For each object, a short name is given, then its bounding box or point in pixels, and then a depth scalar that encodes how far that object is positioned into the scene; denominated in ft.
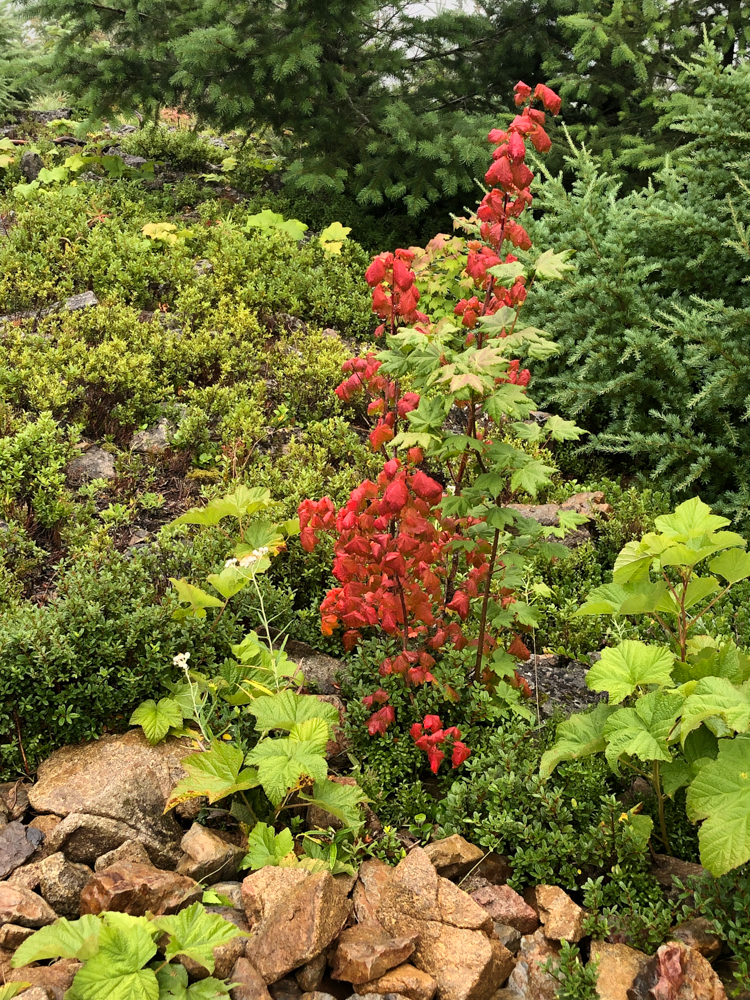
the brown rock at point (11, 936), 6.70
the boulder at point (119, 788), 8.14
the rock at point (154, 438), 14.47
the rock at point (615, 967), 6.61
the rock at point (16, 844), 7.80
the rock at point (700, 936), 6.79
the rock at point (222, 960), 6.49
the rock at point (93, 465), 13.64
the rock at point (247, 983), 6.37
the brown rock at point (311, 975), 6.61
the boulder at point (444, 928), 6.55
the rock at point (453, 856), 7.87
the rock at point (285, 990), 6.57
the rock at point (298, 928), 6.54
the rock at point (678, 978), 6.35
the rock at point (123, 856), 7.74
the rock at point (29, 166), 25.46
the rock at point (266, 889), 6.95
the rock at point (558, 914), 7.06
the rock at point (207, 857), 7.63
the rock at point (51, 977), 6.15
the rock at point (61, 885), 7.39
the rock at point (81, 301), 17.83
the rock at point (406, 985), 6.44
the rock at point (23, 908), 6.92
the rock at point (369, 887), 7.32
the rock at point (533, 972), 6.79
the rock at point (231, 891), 7.35
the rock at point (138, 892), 6.91
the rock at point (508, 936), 7.17
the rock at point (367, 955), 6.50
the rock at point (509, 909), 7.36
